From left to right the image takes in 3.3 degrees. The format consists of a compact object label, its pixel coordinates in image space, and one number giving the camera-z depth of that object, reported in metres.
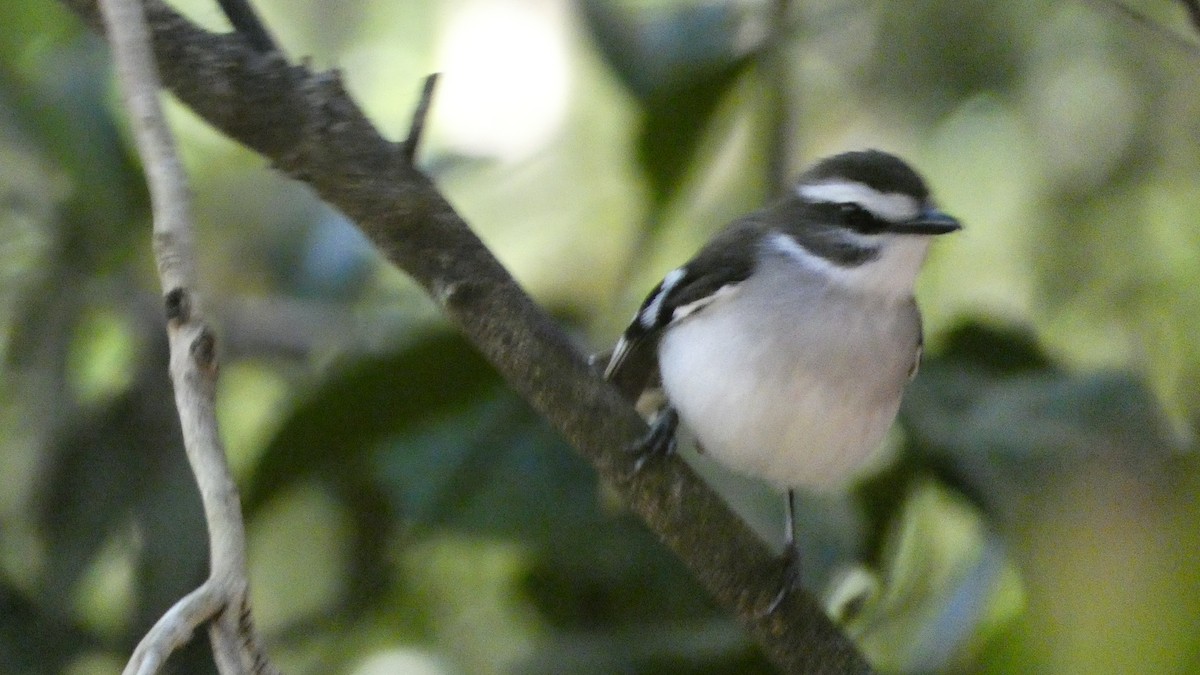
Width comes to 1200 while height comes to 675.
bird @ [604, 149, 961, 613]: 3.64
